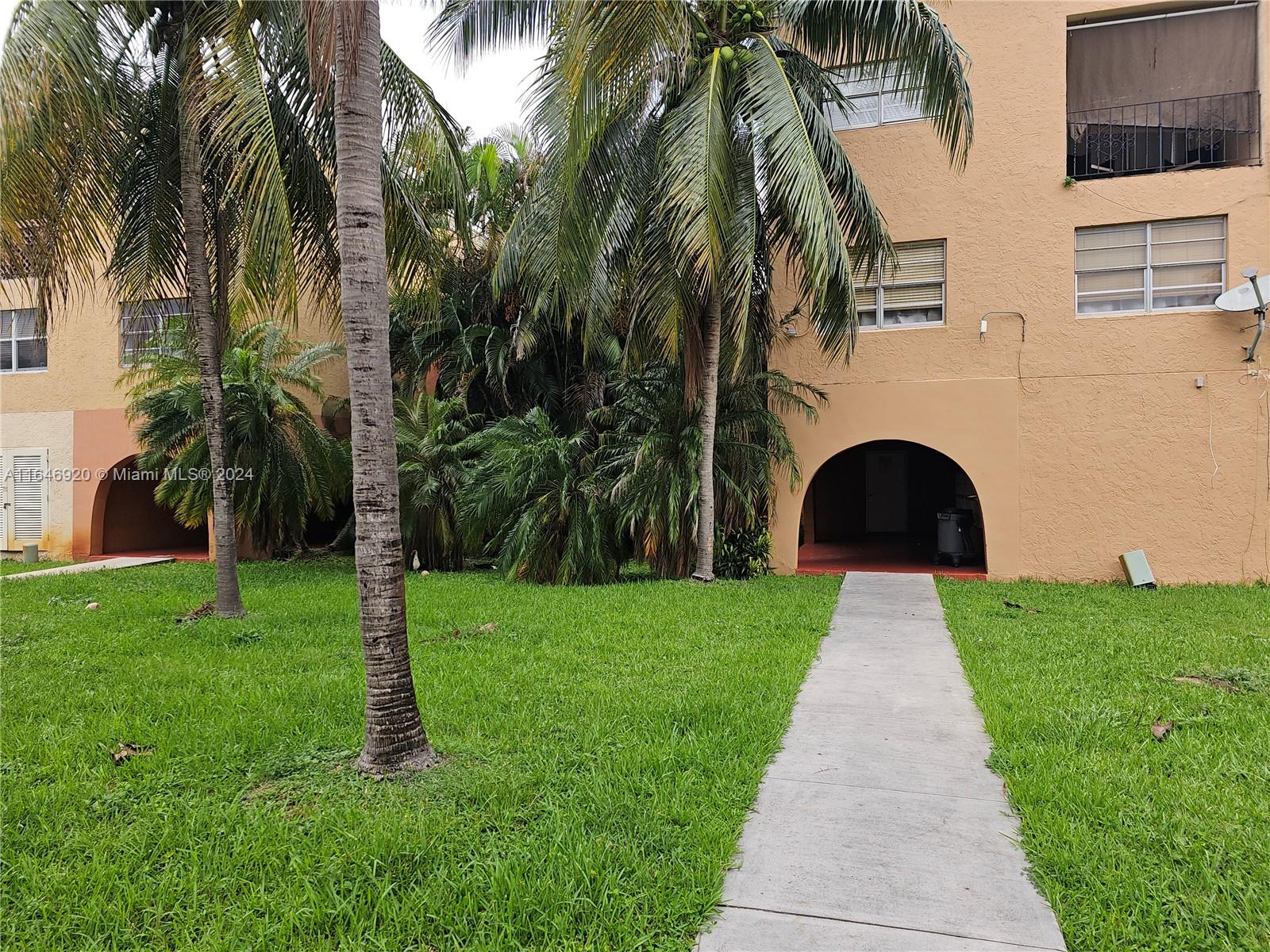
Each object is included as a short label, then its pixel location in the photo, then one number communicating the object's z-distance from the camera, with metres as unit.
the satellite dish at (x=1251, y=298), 10.05
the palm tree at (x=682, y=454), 10.99
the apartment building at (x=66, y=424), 16.78
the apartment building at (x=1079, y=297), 10.68
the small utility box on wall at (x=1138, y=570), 10.66
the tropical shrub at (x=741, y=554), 11.83
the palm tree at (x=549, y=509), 11.17
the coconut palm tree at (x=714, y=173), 8.86
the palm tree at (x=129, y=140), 6.61
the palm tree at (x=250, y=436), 13.48
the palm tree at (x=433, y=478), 13.66
